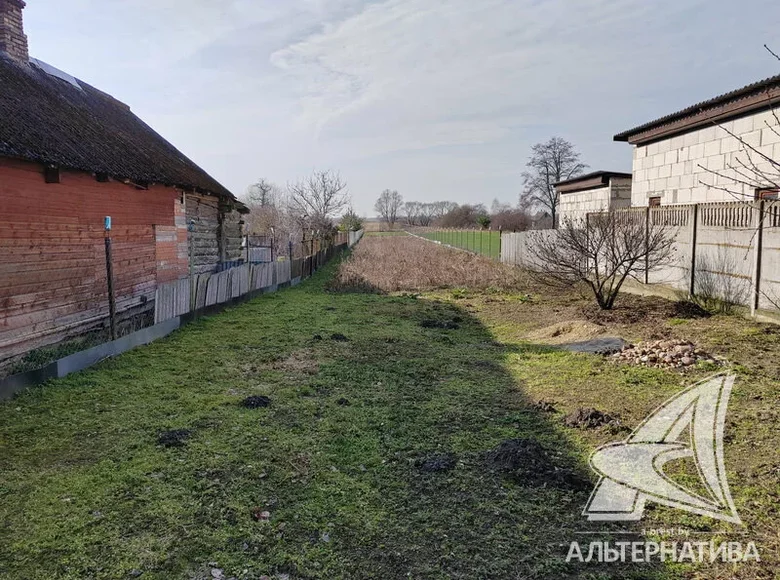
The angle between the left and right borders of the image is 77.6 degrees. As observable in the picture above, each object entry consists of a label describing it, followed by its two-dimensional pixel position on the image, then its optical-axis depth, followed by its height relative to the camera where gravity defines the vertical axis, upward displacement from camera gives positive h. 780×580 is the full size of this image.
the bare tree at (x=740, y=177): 8.98 +1.32
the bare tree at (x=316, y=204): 37.67 +3.11
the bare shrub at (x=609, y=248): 9.39 -0.13
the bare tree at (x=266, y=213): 37.12 +2.63
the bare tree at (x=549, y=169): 45.81 +6.85
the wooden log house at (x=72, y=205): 6.50 +0.68
